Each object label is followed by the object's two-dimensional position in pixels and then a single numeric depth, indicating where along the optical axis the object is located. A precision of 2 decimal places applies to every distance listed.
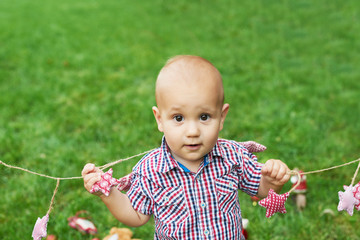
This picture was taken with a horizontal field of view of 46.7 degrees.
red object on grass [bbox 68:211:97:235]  2.47
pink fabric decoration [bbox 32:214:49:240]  1.71
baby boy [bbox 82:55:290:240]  1.56
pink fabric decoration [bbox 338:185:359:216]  1.61
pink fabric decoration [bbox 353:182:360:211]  1.64
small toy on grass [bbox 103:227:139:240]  2.36
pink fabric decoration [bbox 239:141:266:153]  1.98
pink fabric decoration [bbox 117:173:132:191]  1.84
